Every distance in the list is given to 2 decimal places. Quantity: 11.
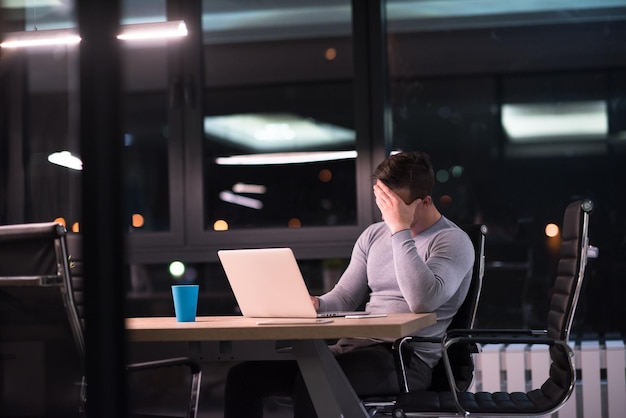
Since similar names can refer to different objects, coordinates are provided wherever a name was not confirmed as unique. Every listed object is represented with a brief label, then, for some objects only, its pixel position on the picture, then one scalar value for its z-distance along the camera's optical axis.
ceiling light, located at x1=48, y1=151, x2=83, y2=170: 7.38
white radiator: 6.61
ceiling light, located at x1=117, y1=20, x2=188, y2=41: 6.07
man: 4.35
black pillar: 0.76
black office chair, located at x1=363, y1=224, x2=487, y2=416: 4.52
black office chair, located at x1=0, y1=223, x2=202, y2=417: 1.43
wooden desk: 3.42
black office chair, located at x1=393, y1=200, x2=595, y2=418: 4.01
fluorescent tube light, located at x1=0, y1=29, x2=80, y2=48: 6.07
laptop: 3.94
